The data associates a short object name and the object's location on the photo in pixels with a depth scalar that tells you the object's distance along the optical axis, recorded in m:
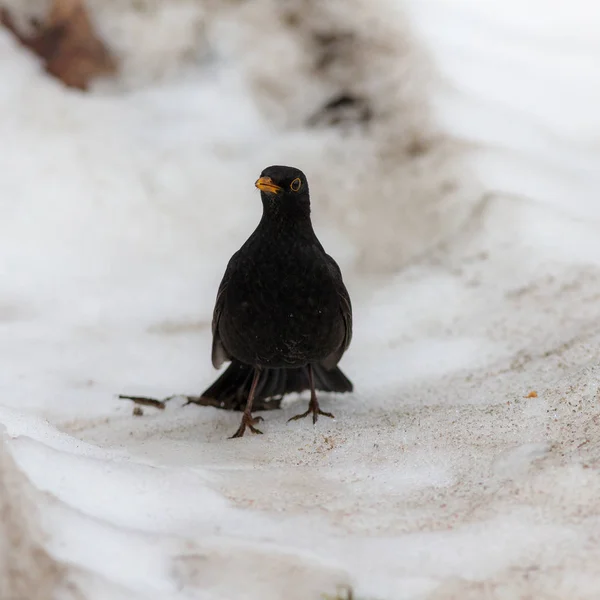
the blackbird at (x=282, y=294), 7.71
